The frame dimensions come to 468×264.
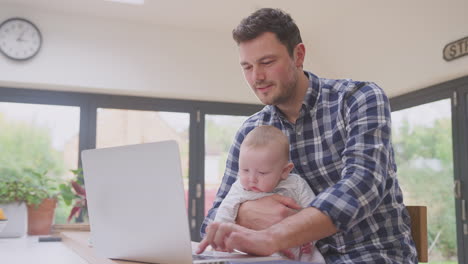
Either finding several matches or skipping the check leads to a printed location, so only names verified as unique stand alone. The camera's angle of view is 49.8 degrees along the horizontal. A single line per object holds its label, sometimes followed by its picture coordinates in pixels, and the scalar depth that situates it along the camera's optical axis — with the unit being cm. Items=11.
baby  147
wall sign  332
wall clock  406
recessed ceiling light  406
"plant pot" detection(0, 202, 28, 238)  260
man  117
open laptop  105
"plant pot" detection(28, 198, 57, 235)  275
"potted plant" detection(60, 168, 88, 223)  284
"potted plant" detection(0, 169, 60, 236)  268
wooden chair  144
